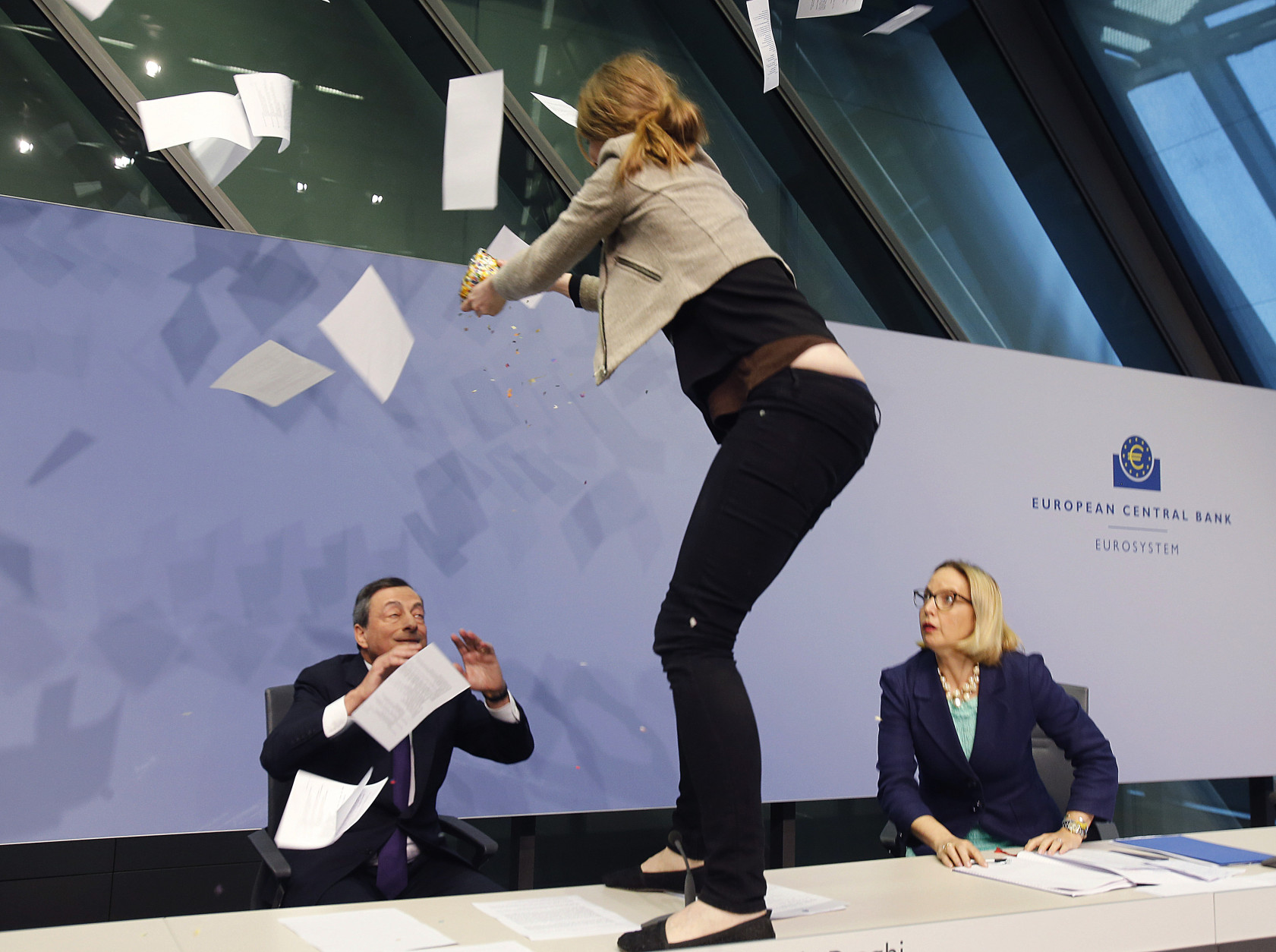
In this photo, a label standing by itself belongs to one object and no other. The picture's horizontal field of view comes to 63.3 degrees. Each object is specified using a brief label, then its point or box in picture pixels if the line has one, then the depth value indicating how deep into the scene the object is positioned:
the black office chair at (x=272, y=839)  2.00
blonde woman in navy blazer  2.22
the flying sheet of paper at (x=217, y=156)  3.08
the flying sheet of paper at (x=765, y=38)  2.18
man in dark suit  2.13
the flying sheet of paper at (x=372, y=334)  2.73
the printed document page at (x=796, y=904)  1.41
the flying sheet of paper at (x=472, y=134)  1.76
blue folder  1.86
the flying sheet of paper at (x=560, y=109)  3.87
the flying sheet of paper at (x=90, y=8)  2.96
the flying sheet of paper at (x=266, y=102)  3.18
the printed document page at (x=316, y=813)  2.09
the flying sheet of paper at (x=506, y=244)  2.08
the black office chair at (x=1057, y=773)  2.59
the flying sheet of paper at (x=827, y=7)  2.26
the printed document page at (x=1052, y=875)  1.57
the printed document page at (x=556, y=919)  1.31
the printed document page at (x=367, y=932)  1.24
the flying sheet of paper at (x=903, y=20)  4.81
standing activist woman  1.23
